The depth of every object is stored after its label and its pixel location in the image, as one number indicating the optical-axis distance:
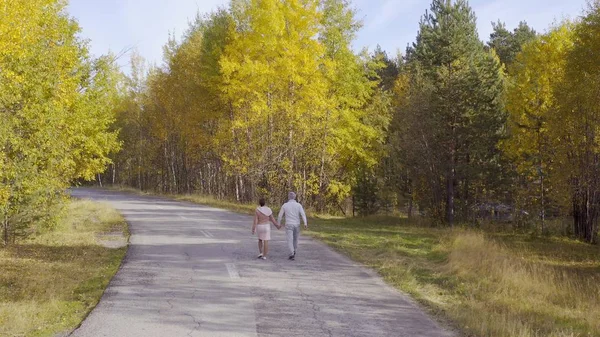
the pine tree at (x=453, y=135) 27.20
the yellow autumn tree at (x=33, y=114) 12.57
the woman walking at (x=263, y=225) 13.76
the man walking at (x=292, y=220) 13.91
